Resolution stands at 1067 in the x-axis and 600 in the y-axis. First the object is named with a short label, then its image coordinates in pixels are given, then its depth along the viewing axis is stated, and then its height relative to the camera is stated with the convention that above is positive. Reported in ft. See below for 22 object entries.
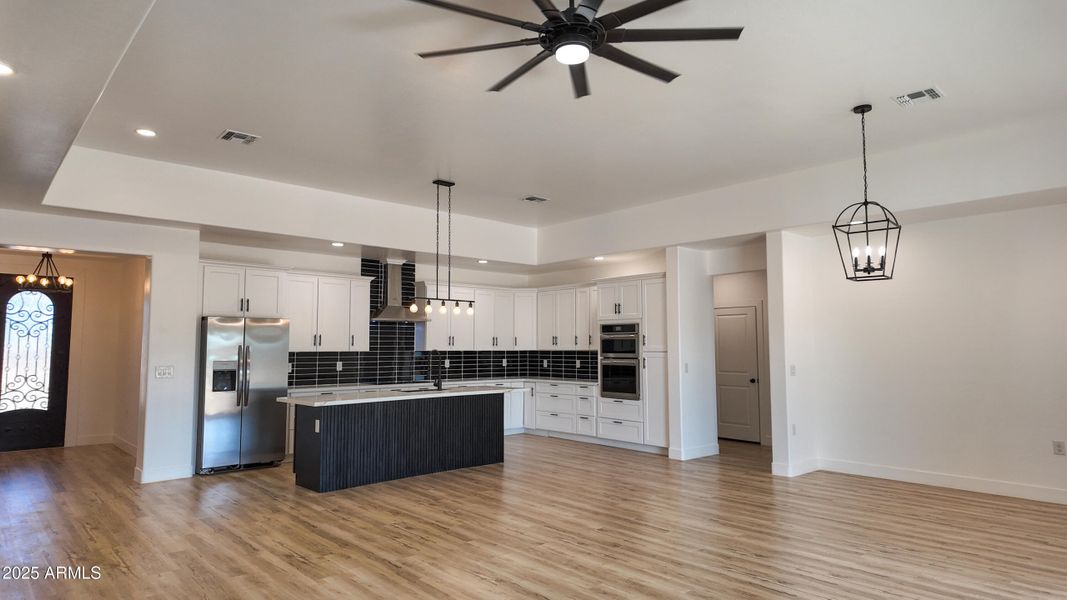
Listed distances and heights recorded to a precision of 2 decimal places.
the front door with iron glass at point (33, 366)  26.86 -0.91
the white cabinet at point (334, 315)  25.81 +1.20
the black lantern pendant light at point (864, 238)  19.43 +3.40
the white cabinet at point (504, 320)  32.07 +1.15
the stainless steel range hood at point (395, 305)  27.48 +1.70
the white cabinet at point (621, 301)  26.76 +1.79
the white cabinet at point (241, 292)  22.62 +1.93
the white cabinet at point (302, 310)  24.94 +1.35
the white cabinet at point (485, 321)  31.45 +1.09
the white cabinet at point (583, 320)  30.17 +1.07
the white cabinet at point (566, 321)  30.99 +1.04
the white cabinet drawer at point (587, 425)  28.50 -3.79
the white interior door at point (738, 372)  29.40 -1.49
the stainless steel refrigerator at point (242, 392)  21.71 -1.70
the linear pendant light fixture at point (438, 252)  22.04 +2.67
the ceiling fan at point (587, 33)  8.99 +4.65
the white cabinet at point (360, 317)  26.84 +1.12
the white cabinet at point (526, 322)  32.71 +1.07
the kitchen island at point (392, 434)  19.16 -3.01
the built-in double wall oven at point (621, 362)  26.66 -0.85
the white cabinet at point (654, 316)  25.72 +1.07
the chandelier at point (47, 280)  26.58 +2.80
